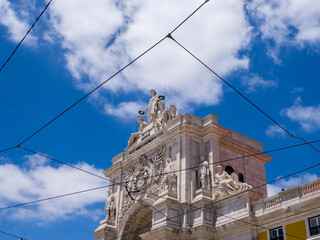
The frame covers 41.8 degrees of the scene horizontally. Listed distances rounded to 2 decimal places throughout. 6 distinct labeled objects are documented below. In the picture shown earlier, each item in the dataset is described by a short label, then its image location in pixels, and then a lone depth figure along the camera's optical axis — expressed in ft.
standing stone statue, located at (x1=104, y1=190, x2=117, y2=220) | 109.09
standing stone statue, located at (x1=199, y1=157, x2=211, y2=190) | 88.69
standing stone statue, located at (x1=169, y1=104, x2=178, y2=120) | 105.19
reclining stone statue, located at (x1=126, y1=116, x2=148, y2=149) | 116.88
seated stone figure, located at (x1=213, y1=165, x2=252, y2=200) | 83.64
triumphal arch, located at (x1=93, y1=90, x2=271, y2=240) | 82.84
